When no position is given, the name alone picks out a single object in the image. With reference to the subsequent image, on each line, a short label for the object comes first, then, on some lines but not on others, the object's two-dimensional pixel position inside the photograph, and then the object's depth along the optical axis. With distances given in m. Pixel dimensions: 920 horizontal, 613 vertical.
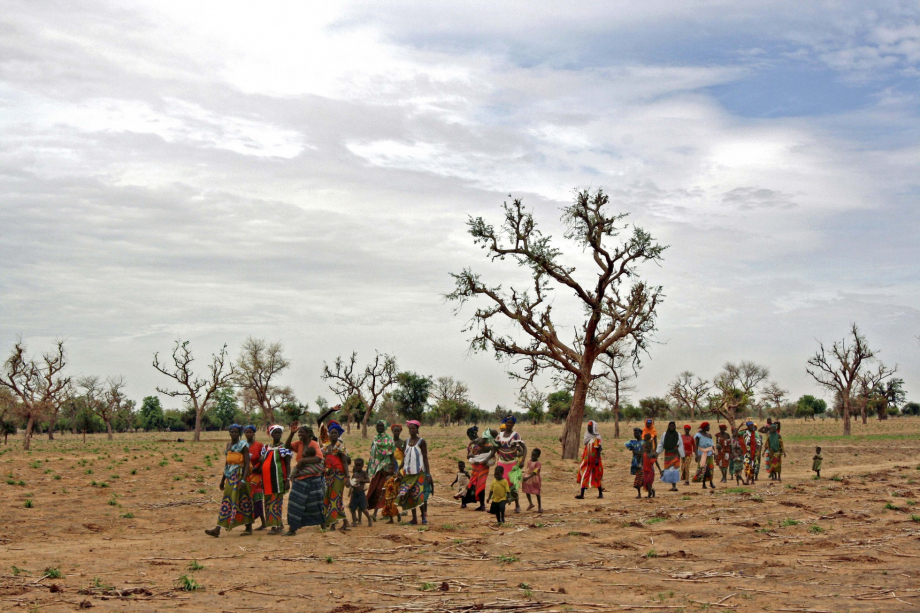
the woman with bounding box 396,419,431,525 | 13.45
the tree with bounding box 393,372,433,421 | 74.50
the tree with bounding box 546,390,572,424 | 76.69
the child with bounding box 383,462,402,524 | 13.57
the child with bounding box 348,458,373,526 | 13.27
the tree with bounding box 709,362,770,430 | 40.06
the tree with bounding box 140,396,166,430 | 94.06
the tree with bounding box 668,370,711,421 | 50.95
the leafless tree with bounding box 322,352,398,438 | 57.16
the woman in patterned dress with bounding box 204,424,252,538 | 12.30
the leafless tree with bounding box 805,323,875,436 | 54.25
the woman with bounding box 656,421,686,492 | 19.19
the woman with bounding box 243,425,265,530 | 12.45
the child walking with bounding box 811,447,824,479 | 21.50
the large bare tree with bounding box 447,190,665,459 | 28.00
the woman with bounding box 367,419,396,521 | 13.61
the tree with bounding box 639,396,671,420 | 83.86
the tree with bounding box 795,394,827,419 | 94.12
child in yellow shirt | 13.46
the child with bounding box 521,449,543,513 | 15.48
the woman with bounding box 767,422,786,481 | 21.25
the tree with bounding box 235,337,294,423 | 57.69
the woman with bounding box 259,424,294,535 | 12.41
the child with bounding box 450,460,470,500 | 16.30
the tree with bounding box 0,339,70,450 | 39.94
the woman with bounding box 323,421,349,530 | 12.77
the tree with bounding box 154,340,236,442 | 50.12
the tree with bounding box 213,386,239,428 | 94.41
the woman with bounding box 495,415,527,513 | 14.75
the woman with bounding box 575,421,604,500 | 17.83
